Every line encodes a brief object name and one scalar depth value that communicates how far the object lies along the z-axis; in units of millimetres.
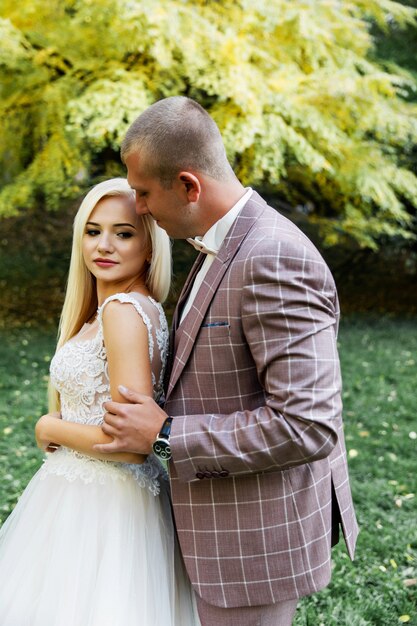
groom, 1812
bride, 2195
